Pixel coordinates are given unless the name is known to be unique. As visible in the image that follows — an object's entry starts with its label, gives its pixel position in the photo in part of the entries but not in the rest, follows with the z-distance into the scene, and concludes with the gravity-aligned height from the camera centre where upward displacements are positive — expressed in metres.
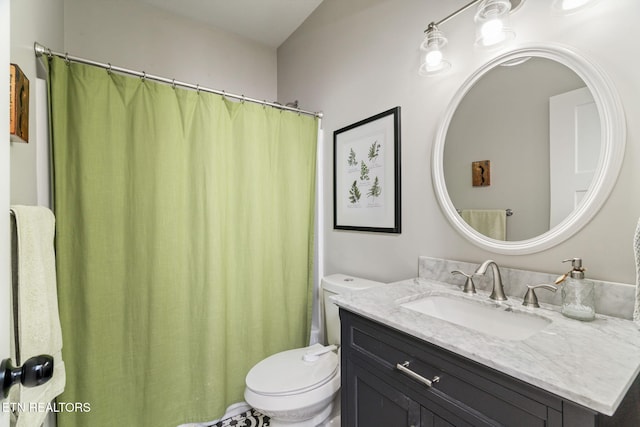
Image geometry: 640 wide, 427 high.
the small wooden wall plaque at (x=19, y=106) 0.77 +0.32
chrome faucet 1.04 -0.29
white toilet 1.21 -0.81
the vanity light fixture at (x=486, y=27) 1.03 +0.73
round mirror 0.91 +0.22
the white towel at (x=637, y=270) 0.76 -0.18
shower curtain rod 1.18 +0.70
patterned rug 1.59 -1.25
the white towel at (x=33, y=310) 0.73 -0.28
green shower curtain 1.31 -0.19
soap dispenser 0.85 -0.28
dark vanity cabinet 0.60 -0.50
